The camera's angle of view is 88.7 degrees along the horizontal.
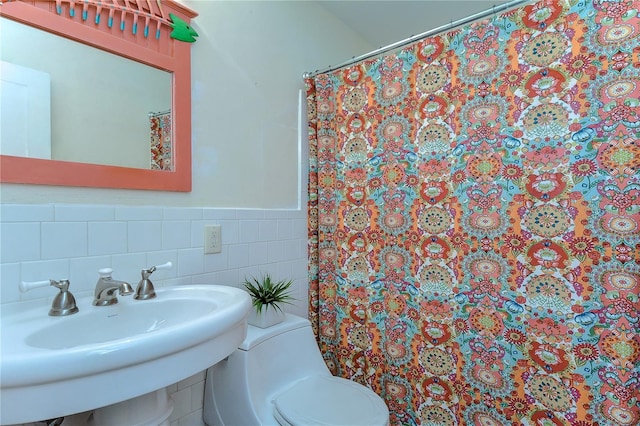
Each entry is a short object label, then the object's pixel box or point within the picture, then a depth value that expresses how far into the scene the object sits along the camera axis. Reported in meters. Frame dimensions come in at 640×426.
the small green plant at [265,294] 1.32
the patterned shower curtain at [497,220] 0.96
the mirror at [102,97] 0.92
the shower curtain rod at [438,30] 1.12
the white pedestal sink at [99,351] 0.55
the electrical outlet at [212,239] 1.29
